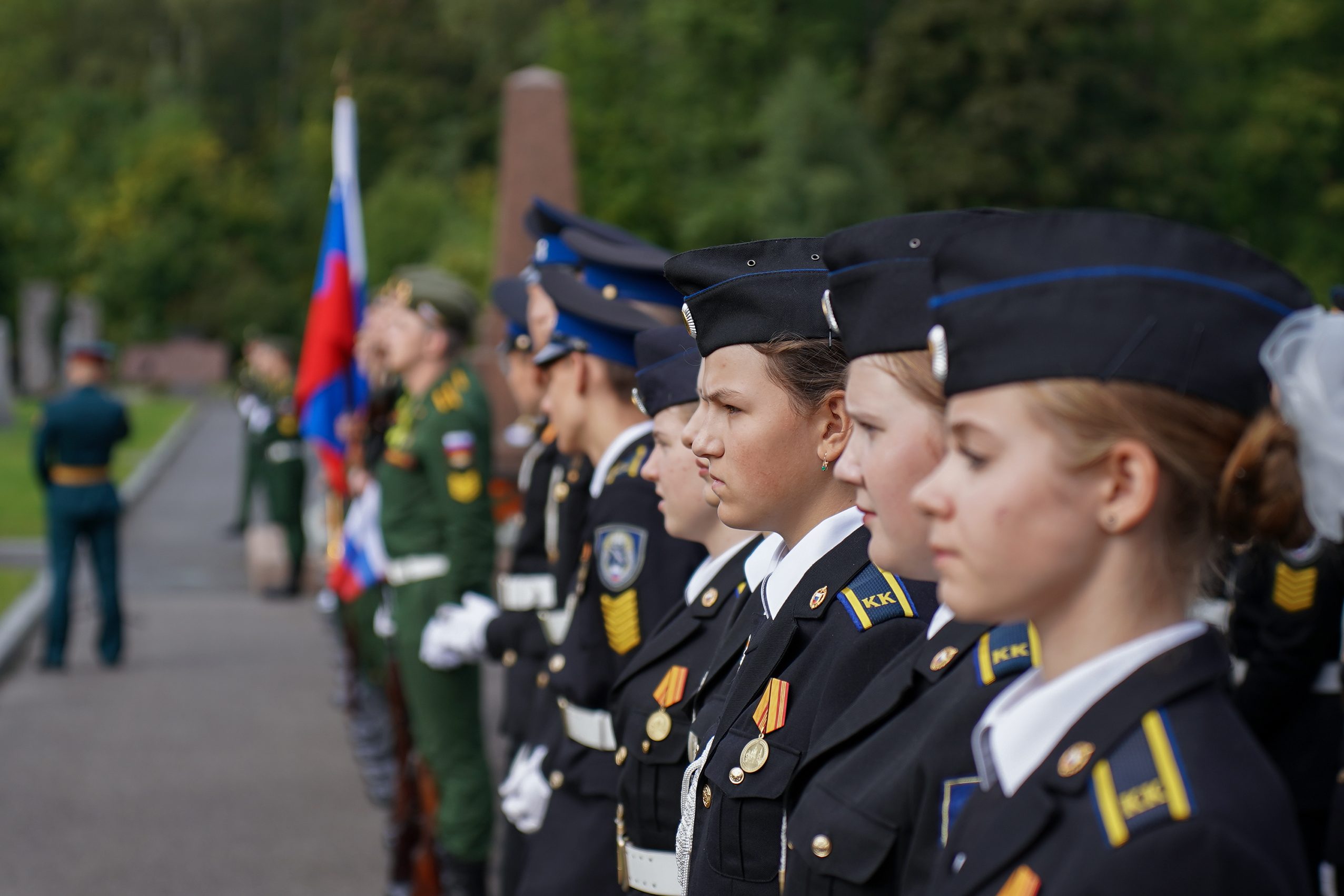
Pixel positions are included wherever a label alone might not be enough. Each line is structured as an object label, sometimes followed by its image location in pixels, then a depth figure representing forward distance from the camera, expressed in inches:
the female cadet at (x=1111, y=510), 55.7
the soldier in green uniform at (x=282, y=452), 536.7
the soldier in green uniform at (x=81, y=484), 406.9
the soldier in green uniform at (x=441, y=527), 224.8
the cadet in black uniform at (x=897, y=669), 69.0
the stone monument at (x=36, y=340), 1630.2
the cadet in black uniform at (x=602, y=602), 133.6
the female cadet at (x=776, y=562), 85.4
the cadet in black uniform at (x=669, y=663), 110.6
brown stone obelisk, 513.7
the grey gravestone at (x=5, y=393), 1129.4
